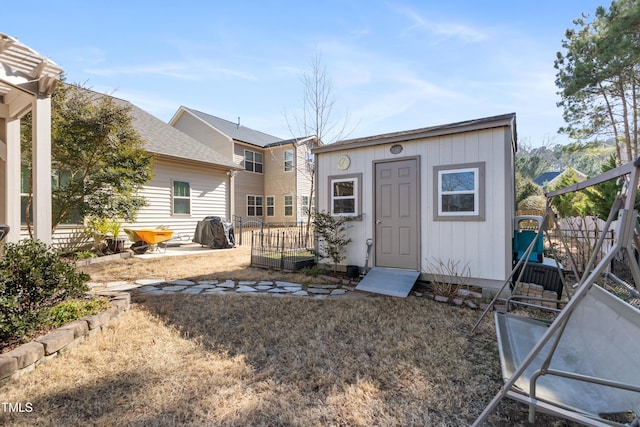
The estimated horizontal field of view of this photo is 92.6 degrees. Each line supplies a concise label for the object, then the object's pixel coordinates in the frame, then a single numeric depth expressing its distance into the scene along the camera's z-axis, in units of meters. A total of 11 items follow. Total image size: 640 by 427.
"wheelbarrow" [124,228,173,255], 8.69
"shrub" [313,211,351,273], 5.79
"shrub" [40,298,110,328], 2.90
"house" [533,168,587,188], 32.38
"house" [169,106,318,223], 17.20
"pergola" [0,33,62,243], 3.54
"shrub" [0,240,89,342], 2.54
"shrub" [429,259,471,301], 4.59
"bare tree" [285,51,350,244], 12.68
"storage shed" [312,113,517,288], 4.56
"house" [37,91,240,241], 9.88
